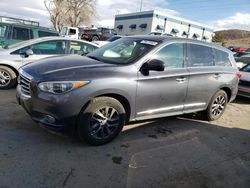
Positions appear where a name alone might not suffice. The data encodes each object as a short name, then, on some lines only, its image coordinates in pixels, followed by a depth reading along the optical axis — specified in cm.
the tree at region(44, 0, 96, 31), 2634
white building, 3253
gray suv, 260
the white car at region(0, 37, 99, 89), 481
